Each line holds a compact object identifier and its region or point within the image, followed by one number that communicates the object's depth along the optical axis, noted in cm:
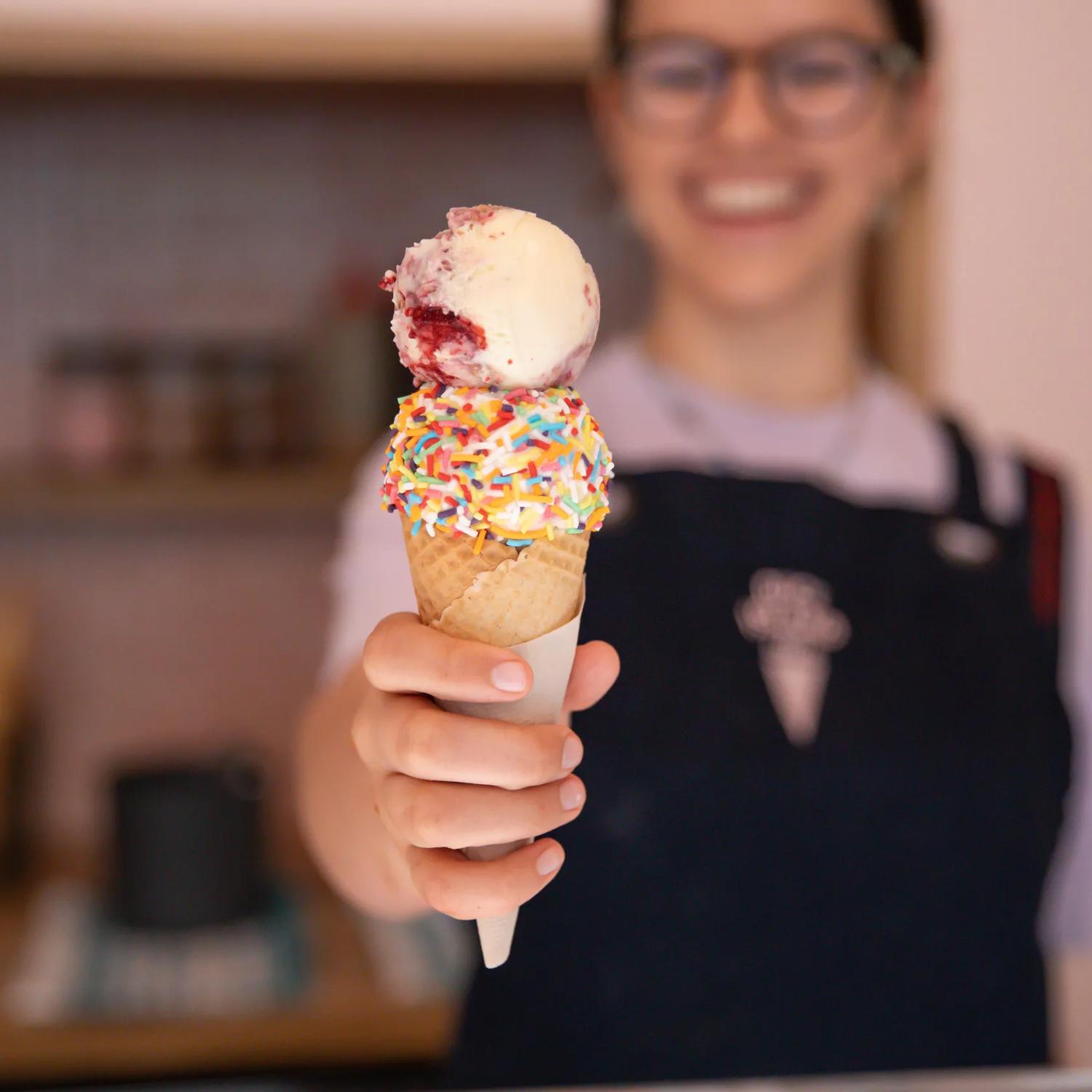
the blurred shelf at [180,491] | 136
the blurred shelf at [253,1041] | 118
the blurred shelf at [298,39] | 123
